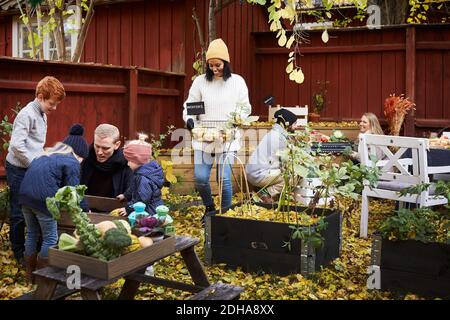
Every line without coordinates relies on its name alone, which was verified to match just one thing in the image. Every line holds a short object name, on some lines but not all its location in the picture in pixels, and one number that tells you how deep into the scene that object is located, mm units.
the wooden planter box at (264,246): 4262
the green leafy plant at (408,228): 3896
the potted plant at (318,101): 10031
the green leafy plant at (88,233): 2789
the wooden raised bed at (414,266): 3812
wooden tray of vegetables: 2734
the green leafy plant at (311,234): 4082
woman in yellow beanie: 5520
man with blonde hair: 4668
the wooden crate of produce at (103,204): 4570
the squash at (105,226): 2965
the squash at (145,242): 3033
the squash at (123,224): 2984
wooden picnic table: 2688
